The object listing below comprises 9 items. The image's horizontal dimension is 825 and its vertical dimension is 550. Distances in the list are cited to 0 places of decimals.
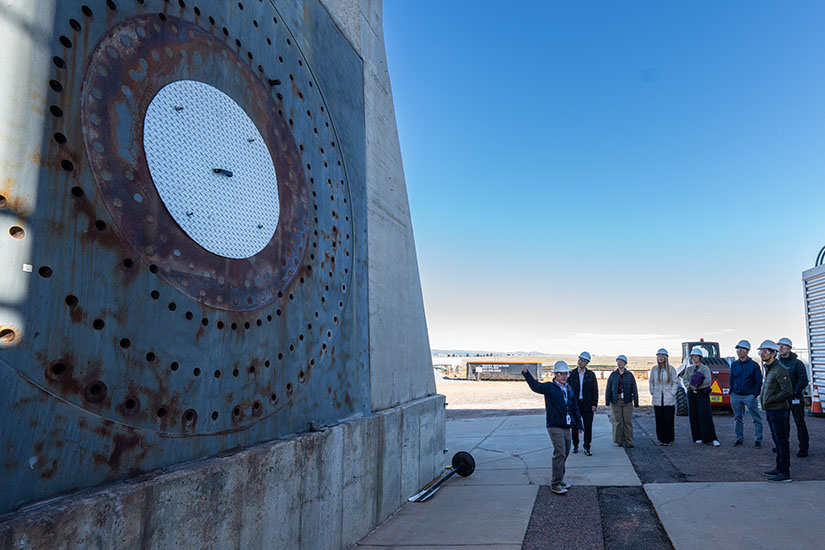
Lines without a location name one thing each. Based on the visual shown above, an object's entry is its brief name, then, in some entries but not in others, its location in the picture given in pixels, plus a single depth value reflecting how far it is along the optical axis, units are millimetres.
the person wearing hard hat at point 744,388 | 8102
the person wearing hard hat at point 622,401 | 8805
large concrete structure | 2203
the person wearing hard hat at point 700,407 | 8750
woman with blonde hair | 8844
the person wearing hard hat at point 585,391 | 8617
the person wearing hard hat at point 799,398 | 7121
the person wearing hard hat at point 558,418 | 6133
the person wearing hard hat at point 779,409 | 5988
